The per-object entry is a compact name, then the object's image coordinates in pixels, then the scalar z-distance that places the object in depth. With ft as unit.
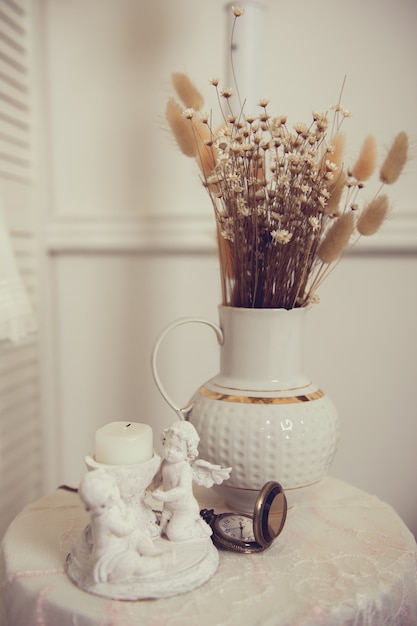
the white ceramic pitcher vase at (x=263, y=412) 2.48
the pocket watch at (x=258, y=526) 2.18
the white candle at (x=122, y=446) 2.00
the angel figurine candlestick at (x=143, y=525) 1.88
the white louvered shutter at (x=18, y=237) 3.77
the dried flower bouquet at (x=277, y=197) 2.42
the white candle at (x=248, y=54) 3.37
